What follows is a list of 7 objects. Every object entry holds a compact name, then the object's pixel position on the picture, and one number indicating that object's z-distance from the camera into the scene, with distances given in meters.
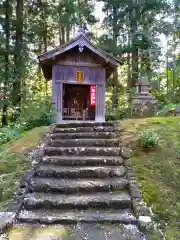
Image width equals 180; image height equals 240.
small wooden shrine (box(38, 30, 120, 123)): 7.99
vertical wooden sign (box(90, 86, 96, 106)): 8.76
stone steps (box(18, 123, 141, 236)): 2.75
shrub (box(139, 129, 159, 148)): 4.07
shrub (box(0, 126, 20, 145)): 6.13
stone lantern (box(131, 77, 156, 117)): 6.99
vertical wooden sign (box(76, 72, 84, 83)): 8.54
